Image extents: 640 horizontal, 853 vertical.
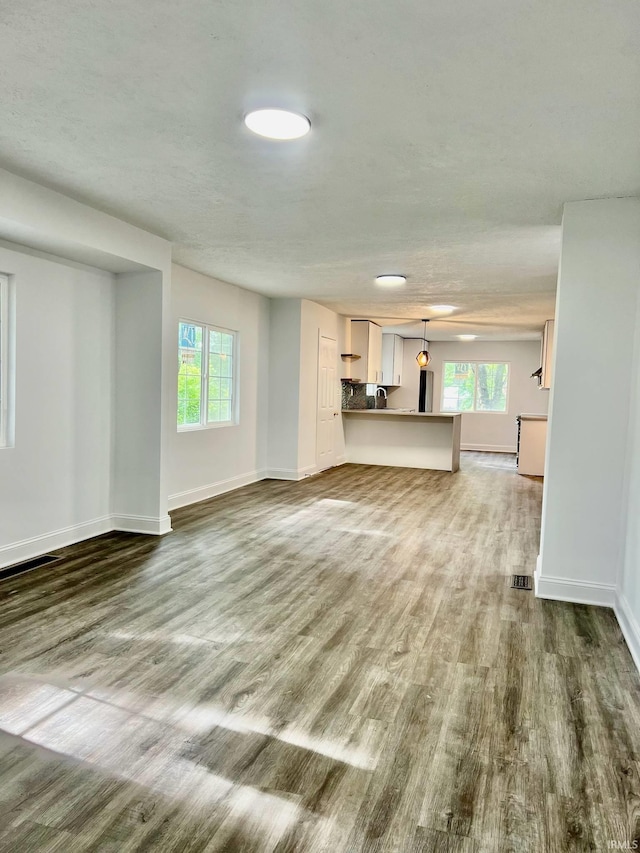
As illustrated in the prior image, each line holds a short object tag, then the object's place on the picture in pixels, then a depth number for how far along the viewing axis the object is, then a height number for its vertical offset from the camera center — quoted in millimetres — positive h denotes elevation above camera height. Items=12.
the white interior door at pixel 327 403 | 8743 -206
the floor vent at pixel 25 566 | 3878 -1324
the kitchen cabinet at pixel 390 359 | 11781 +699
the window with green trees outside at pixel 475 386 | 12773 +196
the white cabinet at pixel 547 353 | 7059 +584
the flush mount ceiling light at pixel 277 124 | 2502 +1192
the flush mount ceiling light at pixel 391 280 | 6062 +1216
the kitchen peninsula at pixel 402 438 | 9539 -789
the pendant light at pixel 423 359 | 10258 +623
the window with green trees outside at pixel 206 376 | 6148 +115
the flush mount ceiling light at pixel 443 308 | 7913 +1209
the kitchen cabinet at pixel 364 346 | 9734 +776
